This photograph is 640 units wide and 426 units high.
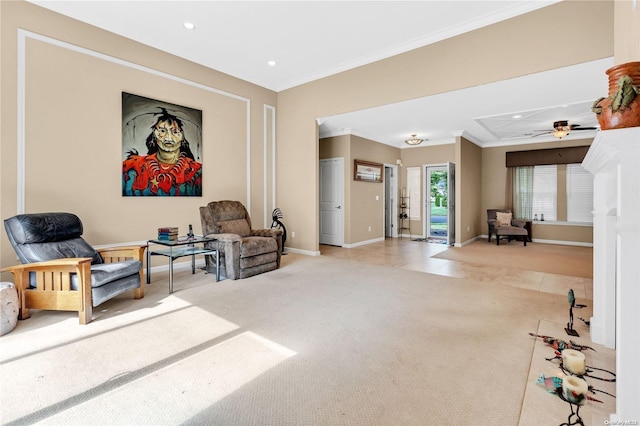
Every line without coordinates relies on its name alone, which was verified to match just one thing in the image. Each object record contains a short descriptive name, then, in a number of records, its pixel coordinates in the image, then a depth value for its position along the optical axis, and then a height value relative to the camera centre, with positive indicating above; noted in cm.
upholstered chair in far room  747 -32
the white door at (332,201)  713 +26
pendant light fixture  712 +162
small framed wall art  718 +99
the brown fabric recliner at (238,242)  418 -41
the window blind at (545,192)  795 +52
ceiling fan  591 +159
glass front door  1163 +44
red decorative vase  125 +45
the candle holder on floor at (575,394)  157 -94
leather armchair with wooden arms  276 -53
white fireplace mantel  123 -21
